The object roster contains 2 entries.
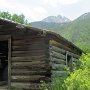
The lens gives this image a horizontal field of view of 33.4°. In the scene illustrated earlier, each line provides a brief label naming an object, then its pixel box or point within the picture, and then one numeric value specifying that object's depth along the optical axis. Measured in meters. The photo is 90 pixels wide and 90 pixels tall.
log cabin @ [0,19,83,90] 6.96
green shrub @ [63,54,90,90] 5.34
